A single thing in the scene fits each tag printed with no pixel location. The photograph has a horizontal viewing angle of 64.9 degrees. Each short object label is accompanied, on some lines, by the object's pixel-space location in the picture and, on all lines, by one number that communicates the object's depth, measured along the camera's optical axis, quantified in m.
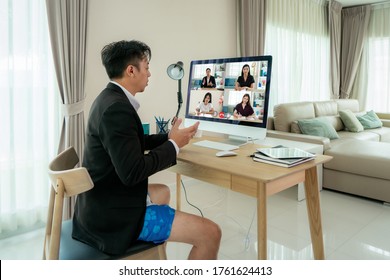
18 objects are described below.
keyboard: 1.75
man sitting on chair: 1.09
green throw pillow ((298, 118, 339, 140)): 3.57
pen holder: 2.17
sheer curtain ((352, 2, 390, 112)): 5.43
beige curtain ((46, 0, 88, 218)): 2.20
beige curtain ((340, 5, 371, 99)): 5.57
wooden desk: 1.29
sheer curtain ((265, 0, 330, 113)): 4.25
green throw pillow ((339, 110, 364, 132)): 4.32
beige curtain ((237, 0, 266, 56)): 3.63
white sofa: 2.80
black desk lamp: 2.08
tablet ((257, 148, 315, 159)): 1.44
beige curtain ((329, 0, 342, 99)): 5.39
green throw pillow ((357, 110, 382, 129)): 4.60
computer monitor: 1.66
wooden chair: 1.01
